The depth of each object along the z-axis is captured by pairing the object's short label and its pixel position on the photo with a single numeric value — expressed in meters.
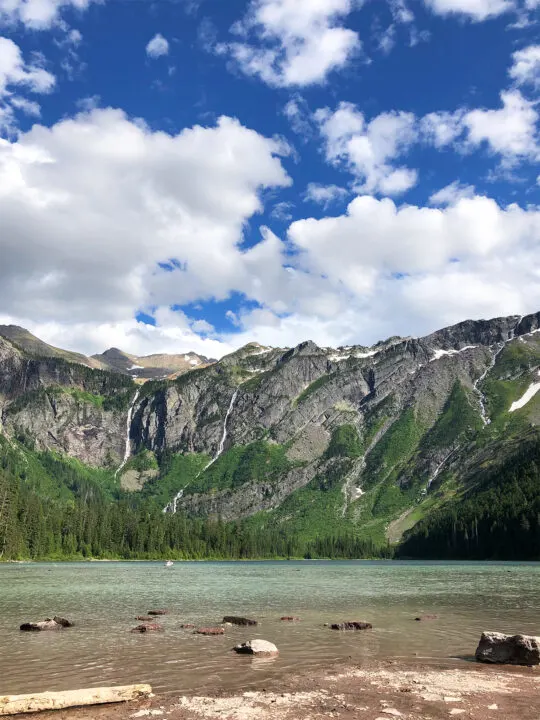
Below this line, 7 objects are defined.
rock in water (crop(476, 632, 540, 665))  28.78
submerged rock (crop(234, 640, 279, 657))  31.36
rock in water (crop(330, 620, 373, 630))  40.96
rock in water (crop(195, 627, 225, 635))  39.25
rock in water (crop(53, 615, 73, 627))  41.45
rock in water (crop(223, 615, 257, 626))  44.25
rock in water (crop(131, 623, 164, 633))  39.91
